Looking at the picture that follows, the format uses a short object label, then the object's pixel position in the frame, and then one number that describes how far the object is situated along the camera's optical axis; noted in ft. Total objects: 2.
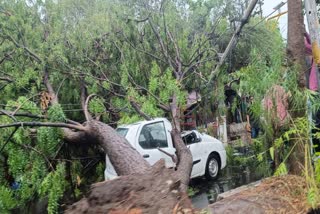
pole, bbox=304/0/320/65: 15.02
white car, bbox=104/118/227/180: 23.85
